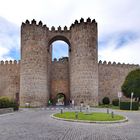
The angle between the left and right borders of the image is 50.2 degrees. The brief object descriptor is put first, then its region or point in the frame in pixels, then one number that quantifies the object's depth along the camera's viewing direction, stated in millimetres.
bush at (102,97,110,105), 25170
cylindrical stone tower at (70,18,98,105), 21888
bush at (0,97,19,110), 13971
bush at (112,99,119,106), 23418
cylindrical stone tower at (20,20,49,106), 21832
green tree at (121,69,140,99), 21427
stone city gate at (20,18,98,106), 21869
